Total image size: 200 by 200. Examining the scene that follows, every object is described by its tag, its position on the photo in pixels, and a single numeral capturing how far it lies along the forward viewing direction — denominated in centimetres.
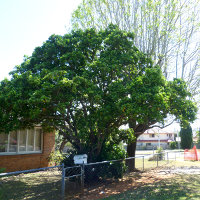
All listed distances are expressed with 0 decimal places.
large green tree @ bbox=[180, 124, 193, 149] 3588
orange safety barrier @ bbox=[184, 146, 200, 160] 2108
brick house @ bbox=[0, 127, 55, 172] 1260
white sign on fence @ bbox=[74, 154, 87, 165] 799
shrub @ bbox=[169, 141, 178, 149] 4670
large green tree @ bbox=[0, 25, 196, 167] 811
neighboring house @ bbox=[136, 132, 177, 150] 6142
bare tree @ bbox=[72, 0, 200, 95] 1438
